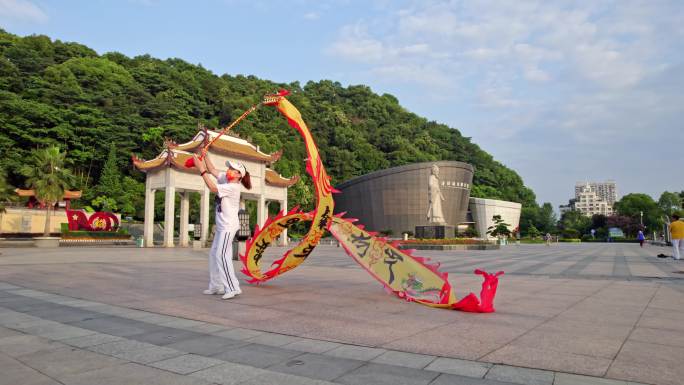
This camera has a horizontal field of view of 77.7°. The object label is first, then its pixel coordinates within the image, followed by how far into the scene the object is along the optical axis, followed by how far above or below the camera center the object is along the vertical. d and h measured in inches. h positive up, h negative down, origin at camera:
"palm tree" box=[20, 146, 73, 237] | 1284.4 +126.8
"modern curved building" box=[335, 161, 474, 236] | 2340.1 +147.2
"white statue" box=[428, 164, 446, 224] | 1462.8 +74.6
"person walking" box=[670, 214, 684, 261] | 589.0 -15.5
